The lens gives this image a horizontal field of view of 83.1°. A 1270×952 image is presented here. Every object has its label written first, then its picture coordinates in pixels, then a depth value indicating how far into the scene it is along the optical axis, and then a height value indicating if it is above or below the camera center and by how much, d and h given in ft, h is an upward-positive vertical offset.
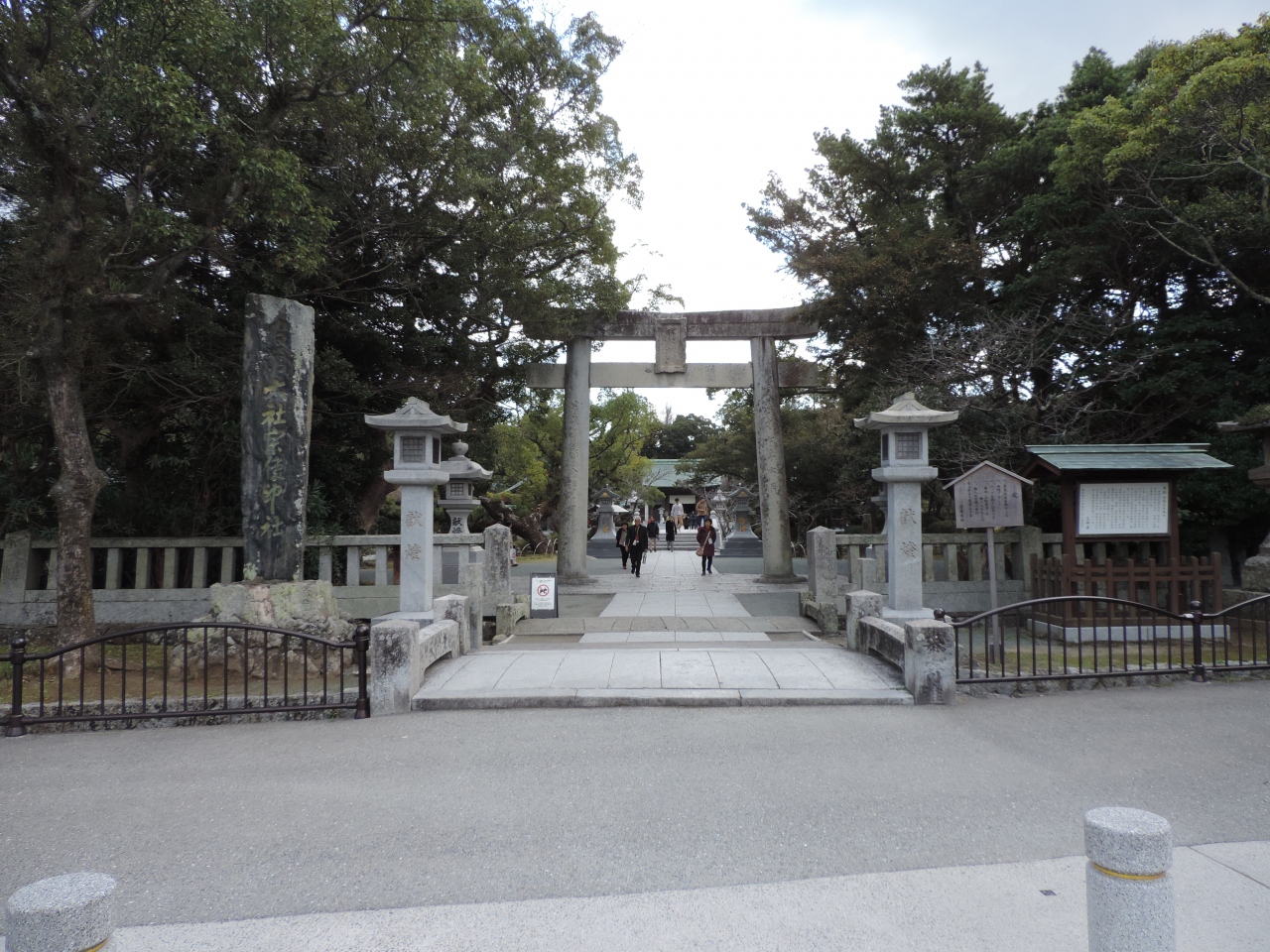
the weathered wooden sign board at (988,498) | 26.50 +0.15
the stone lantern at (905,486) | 26.43 +0.62
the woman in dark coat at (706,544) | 61.52 -3.50
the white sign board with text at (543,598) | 36.01 -4.67
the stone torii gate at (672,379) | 55.21 +9.98
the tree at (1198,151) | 31.32 +17.04
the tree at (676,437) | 178.19 +16.67
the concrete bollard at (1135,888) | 6.88 -3.77
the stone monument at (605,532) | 83.71 -3.28
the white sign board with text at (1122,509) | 30.58 -0.37
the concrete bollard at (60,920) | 5.71 -3.31
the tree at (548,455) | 85.15 +6.24
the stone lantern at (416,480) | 26.58 +1.00
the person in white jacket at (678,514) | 136.54 -1.82
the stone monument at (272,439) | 27.71 +2.69
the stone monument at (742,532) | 82.89 -3.38
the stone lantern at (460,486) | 40.81 +1.19
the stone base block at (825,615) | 31.91 -5.13
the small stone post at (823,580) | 32.42 -3.74
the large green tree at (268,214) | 24.81 +13.23
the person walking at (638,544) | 59.57 -3.34
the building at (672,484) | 149.43 +4.39
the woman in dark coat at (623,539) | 66.74 -3.40
